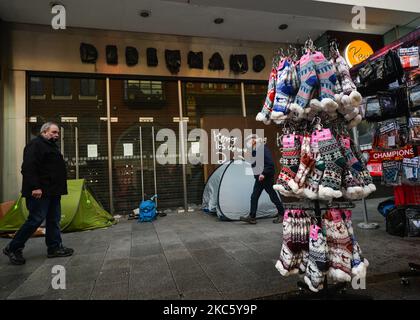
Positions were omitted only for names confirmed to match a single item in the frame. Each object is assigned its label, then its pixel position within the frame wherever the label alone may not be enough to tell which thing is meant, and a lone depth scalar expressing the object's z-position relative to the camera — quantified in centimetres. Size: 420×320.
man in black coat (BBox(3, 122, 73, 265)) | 396
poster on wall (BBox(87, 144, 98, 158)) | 782
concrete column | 704
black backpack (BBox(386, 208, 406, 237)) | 445
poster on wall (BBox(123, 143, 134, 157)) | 809
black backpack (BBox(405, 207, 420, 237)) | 434
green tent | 581
